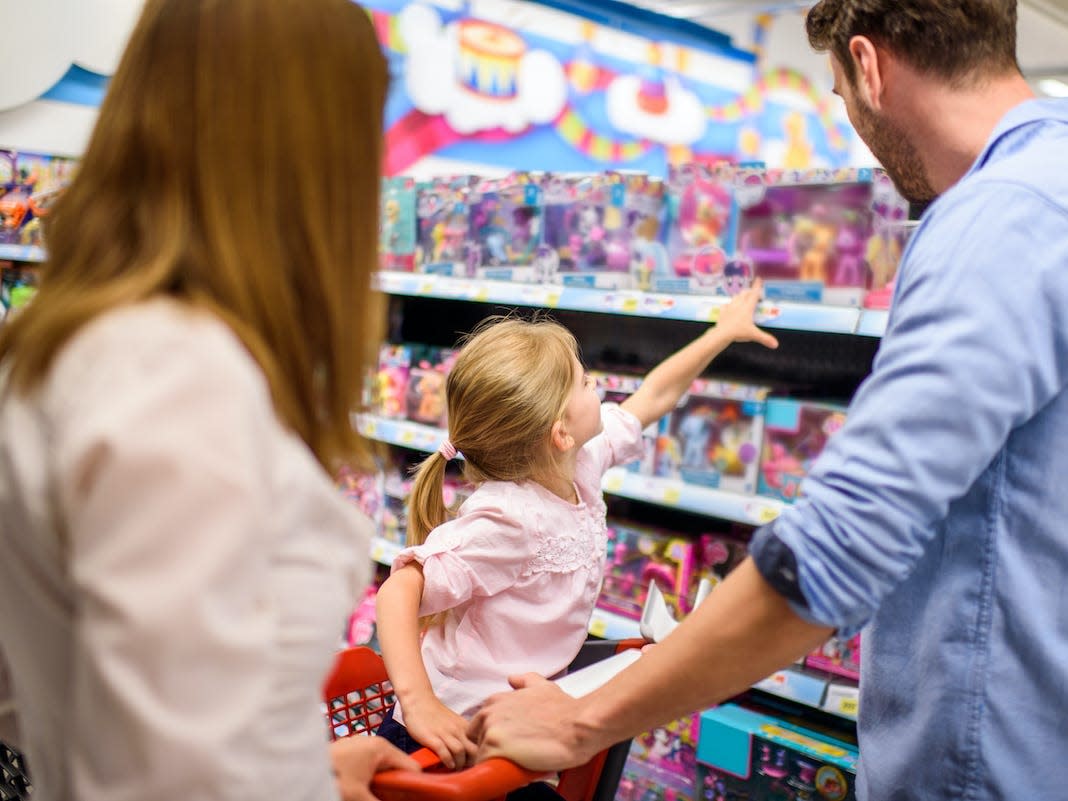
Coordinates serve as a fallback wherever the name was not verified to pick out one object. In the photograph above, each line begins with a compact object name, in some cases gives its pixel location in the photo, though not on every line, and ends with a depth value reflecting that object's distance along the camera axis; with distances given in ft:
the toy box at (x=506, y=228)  8.66
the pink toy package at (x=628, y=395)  7.70
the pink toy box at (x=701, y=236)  7.05
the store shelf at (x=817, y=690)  6.26
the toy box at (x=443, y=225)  9.33
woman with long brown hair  1.97
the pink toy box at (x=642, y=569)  7.84
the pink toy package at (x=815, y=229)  6.42
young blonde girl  4.73
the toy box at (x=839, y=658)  6.79
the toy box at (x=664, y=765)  7.66
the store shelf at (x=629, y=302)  6.15
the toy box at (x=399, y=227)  9.87
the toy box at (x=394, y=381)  9.62
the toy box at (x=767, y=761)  6.52
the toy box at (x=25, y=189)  11.83
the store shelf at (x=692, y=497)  6.70
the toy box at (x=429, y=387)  9.27
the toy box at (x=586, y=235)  7.89
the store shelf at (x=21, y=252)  11.53
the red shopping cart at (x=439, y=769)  3.26
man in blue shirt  3.01
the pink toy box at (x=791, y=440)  6.87
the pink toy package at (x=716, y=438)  7.19
